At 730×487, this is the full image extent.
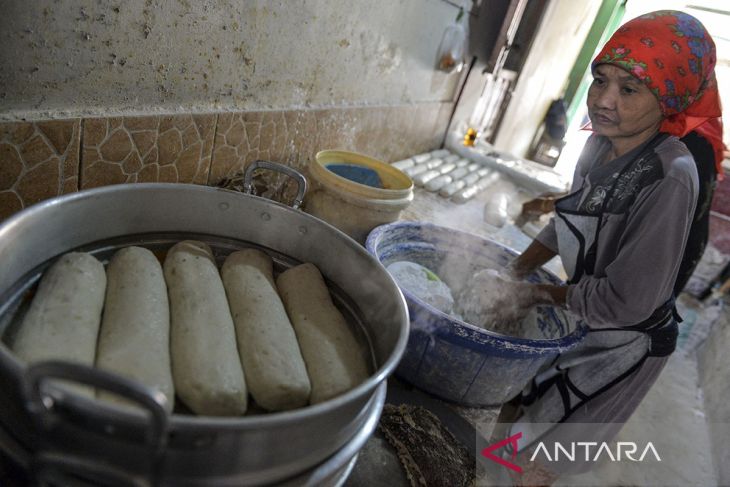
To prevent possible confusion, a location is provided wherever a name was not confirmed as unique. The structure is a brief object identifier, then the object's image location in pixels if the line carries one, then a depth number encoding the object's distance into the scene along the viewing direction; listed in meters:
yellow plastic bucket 1.96
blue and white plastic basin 1.60
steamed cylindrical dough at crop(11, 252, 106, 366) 0.87
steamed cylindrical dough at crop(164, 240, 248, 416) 0.92
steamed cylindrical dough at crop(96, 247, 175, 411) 0.90
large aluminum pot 0.62
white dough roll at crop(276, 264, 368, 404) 1.08
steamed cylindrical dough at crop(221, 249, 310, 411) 1.01
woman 1.56
